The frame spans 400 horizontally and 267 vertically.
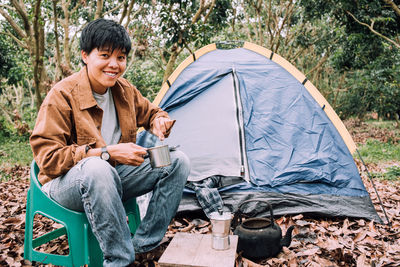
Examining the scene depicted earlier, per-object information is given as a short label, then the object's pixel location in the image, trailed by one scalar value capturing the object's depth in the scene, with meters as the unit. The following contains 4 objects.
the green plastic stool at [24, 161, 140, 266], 1.67
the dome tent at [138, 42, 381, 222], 2.80
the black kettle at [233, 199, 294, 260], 2.02
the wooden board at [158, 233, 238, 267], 1.68
